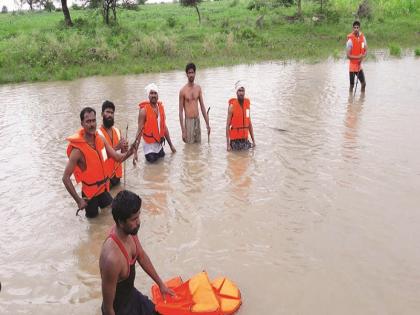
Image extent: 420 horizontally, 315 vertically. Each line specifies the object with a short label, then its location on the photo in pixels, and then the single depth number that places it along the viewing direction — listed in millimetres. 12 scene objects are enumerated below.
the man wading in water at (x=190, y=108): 7859
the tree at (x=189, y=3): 28719
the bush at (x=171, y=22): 25823
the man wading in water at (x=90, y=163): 4914
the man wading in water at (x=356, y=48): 11219
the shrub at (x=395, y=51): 18927
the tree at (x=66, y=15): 26750
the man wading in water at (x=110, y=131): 5871
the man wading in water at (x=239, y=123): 7348
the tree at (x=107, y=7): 26141
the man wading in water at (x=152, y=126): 7129
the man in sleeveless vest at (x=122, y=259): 2852
